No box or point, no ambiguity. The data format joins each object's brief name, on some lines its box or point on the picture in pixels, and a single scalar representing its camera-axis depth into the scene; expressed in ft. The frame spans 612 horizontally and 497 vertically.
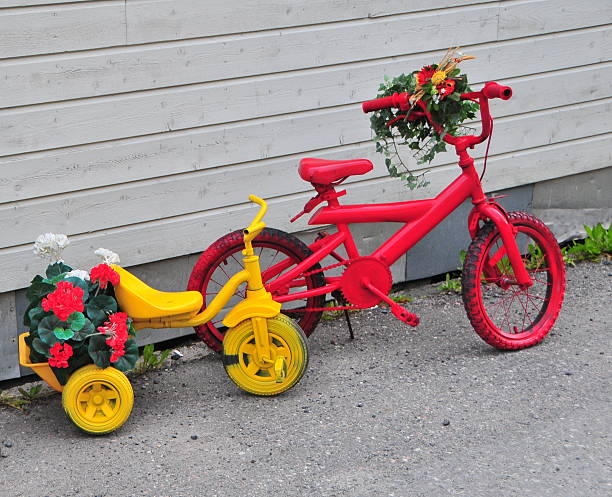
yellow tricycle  12.41
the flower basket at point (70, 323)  12.05
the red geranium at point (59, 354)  12.00
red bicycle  13.92
